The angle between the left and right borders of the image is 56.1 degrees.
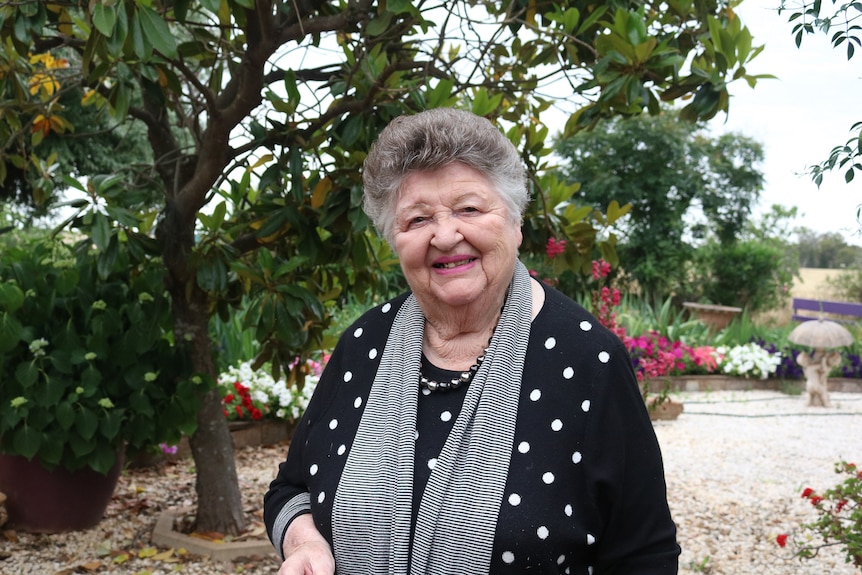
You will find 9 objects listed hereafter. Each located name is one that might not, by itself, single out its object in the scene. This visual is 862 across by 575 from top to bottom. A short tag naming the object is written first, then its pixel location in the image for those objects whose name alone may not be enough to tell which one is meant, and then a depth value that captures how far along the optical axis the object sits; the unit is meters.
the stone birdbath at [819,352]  8.47
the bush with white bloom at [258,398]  6.06
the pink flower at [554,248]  3.19
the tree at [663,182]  15.90
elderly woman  1.45
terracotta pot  3.85
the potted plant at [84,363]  3.44
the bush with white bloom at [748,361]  10.05
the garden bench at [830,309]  13.73
